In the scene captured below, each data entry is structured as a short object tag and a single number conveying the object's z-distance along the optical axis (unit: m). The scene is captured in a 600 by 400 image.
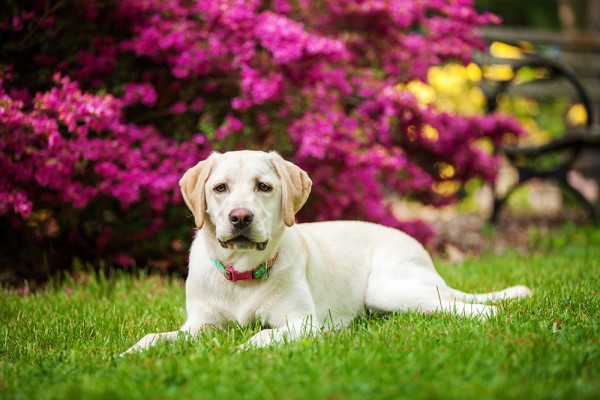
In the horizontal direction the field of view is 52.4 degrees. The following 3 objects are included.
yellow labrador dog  3.24
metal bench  8.34
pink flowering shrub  4.68
